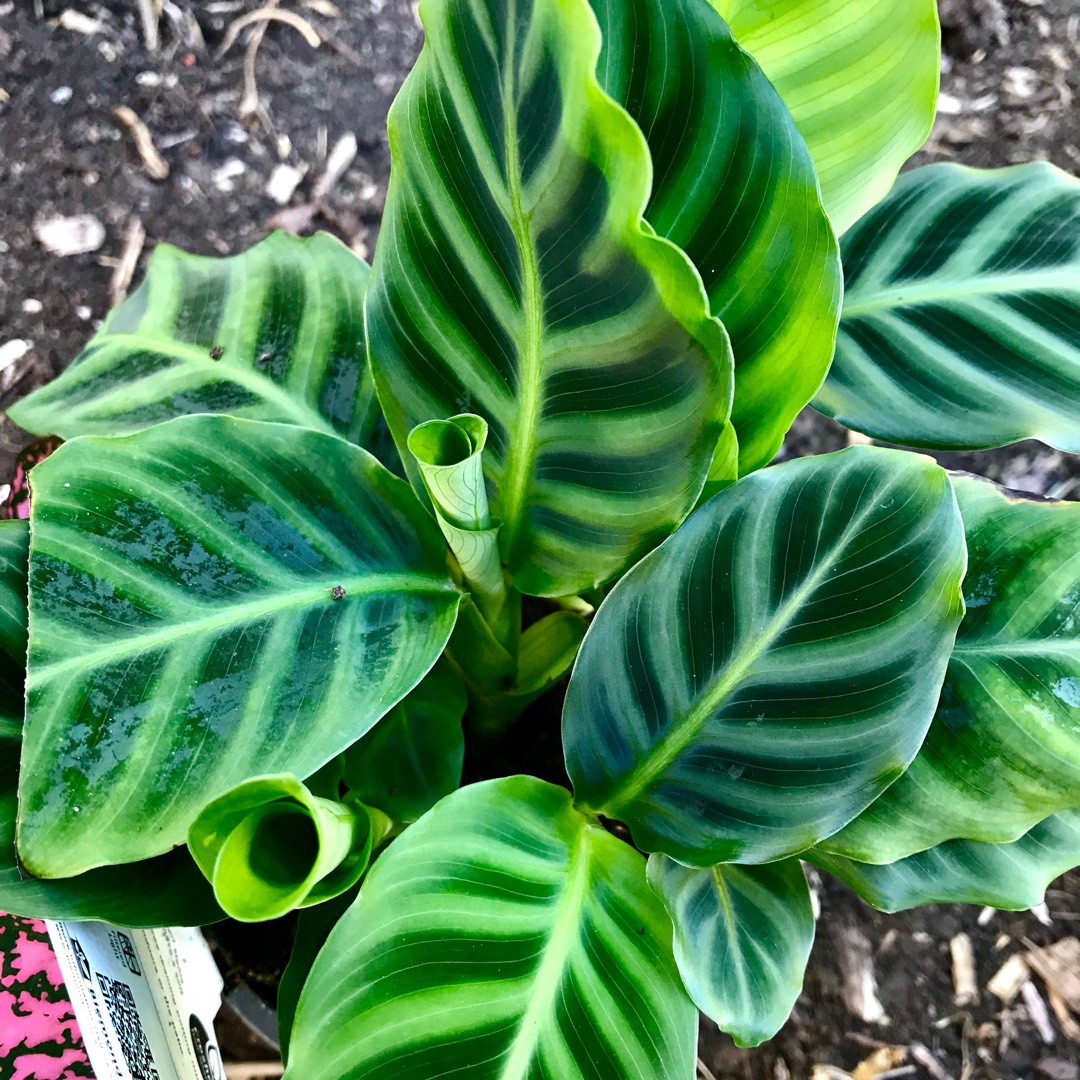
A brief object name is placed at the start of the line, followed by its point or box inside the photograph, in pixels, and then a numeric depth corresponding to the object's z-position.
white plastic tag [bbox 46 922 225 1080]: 0.52
